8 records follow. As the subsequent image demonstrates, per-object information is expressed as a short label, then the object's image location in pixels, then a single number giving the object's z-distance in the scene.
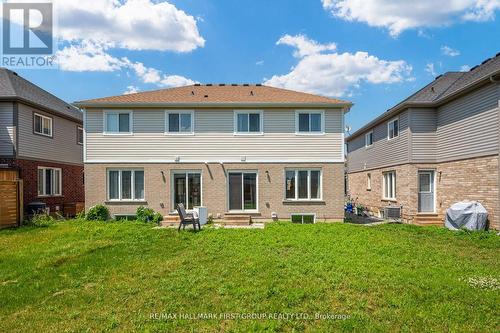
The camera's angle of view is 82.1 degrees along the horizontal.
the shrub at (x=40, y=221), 12.52
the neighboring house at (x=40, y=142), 14.12
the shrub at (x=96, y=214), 13.48
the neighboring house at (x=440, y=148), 11.15
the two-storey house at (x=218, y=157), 13.80
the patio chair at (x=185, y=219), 11.05
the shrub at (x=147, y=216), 13.37
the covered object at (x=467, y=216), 11.12
